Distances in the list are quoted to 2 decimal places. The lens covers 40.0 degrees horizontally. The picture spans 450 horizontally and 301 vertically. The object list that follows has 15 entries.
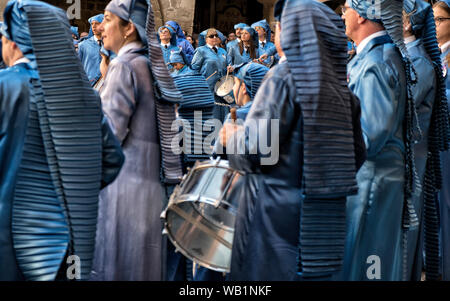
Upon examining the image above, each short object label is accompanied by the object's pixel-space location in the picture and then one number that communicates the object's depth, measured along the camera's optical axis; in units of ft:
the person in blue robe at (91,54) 30.51
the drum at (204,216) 9.55
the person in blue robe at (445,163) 16.84
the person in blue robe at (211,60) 42.16
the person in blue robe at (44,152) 8.25
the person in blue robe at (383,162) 10.95
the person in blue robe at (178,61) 37.21
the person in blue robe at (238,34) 50.21
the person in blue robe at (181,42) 46.11
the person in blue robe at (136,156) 11.87
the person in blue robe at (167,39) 43.21
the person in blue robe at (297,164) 9.17
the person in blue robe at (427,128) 13.32
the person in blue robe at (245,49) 46.09
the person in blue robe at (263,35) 51.17
